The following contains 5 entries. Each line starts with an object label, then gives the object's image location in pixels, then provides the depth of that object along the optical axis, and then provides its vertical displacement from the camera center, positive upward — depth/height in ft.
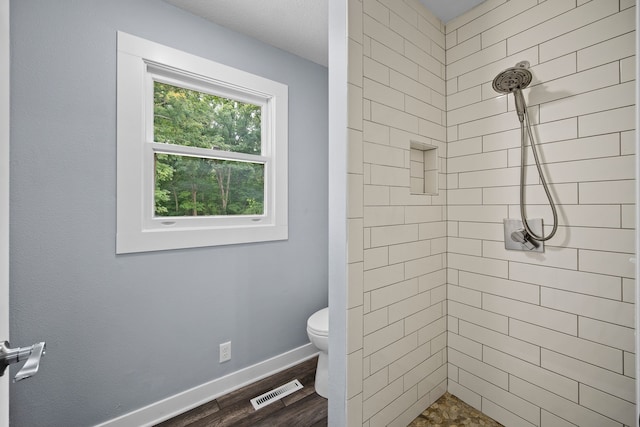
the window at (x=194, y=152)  4.66 +1.26
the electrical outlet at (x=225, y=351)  5.66 -2.98
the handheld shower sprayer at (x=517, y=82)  3.38 +1.75
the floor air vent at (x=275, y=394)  5.34 -3.83
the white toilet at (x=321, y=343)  5.33 -2.62
